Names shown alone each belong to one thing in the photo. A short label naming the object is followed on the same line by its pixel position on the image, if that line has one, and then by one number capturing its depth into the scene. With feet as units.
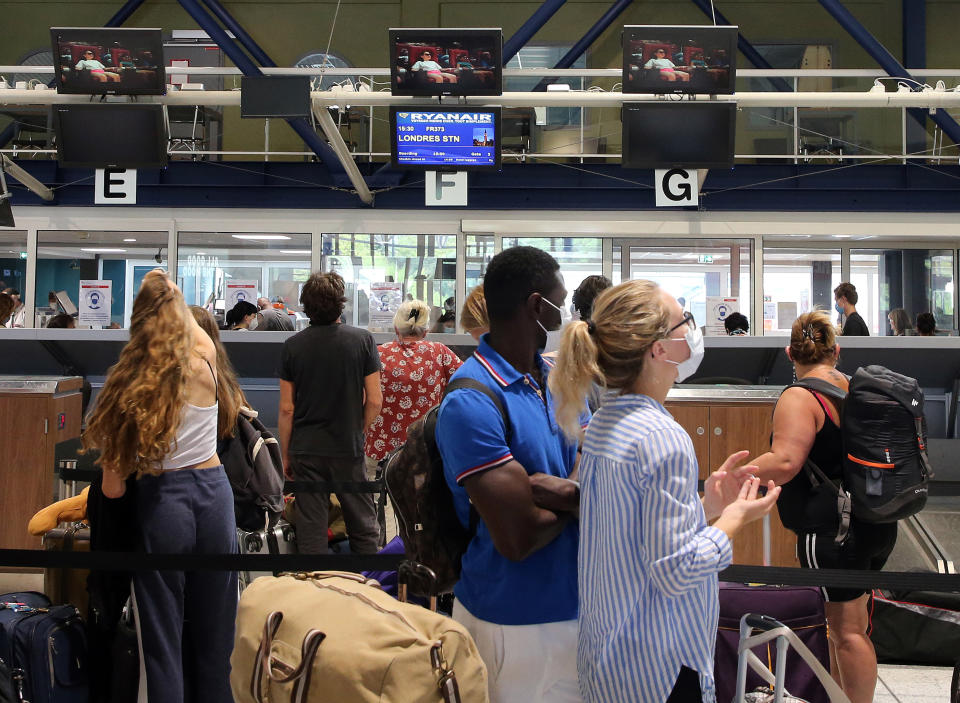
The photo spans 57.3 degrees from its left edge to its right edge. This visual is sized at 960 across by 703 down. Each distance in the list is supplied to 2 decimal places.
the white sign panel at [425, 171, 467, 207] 29.48
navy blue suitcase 9.18
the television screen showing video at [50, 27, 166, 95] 28.14
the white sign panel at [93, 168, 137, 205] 30.27
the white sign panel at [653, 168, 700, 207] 29.68
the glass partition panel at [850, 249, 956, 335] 41.81
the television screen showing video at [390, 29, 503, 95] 27.25
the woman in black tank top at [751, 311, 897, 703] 9.36
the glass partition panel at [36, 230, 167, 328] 41.91
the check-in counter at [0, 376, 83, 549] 17.44
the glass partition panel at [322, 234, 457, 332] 41.42
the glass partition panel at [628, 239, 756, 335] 41.42
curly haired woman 8.20
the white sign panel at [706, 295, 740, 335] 37.14
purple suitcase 9.39
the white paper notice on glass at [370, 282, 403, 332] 33.76
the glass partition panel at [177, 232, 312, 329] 41.65
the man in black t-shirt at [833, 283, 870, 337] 29.32
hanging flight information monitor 28.53
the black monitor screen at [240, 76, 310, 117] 28.37
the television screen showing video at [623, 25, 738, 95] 26.99
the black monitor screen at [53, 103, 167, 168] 28.45
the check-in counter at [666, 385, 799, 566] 16.42
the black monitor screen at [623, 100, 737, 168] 27.30
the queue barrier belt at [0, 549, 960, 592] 8.46
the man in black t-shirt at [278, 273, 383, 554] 13.64
